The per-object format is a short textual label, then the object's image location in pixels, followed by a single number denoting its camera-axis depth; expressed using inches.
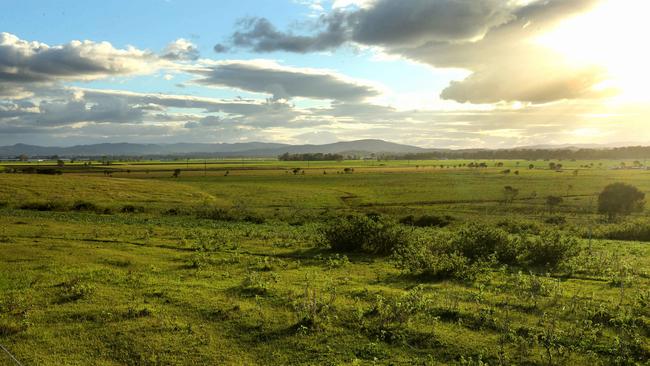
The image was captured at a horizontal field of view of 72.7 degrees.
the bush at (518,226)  1591.8
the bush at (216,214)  1854.8
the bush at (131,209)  2049.7
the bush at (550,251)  904.3
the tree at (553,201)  2722.9
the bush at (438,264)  792.9
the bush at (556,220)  1866.4
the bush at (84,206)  2064.5
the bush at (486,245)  968.3
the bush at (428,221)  1764.3
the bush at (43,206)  2050.9
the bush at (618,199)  2119.8
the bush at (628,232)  1435.8
